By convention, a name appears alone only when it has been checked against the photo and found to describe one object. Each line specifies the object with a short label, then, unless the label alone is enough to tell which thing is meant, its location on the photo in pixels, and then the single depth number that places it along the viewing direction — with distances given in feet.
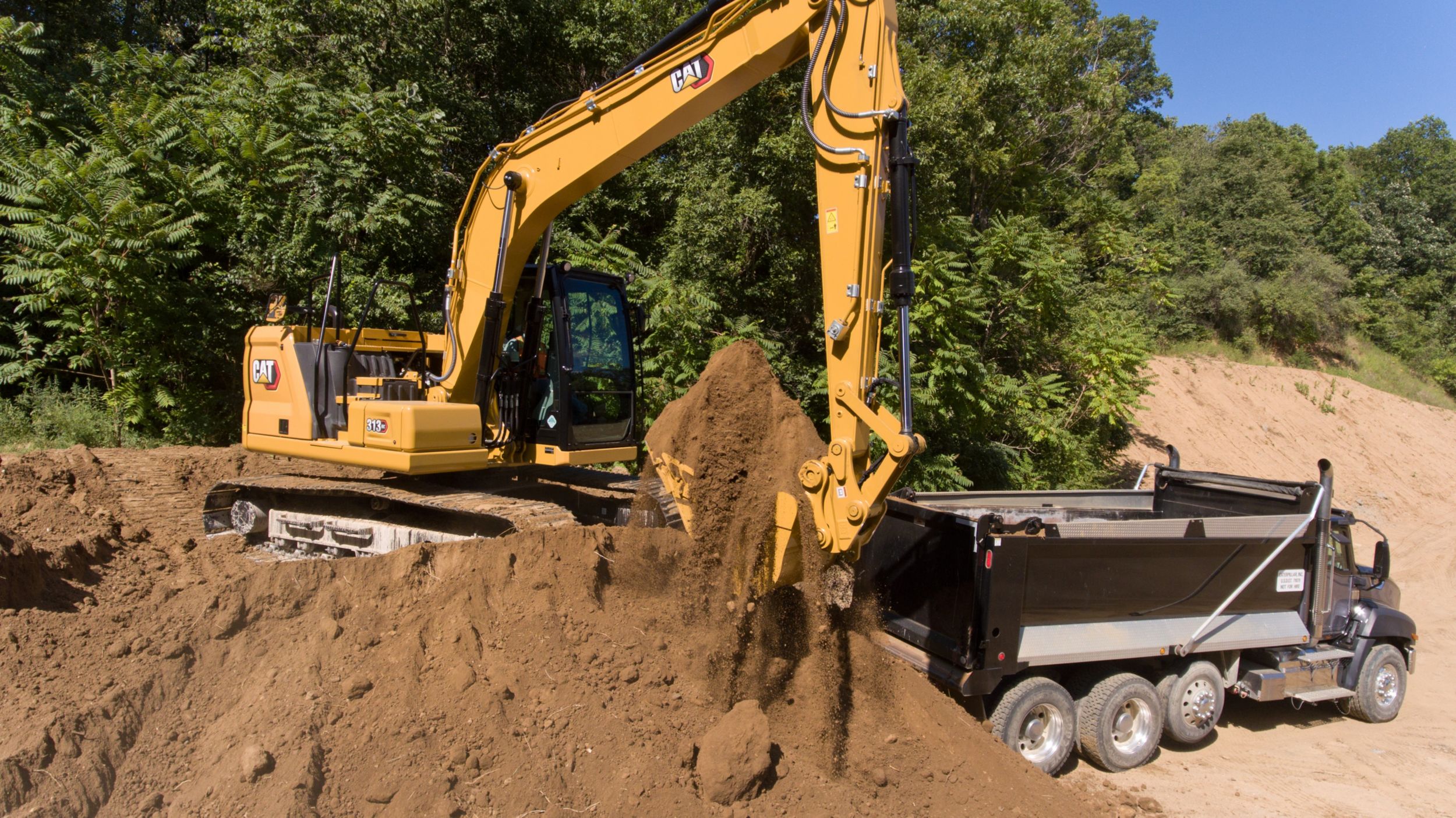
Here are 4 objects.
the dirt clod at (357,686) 13.75
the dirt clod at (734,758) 12.86
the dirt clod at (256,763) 11.93
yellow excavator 14.07
